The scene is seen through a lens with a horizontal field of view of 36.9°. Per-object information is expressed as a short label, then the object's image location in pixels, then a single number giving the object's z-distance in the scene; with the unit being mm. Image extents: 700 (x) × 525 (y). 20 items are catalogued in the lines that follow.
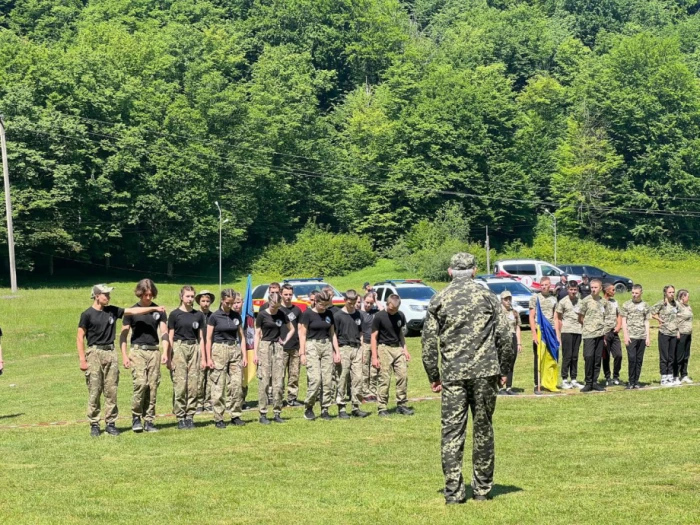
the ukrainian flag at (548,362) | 19328
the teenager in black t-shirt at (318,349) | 16016
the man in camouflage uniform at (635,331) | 19297
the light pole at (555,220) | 84838
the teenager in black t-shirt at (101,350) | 14398
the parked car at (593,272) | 53681
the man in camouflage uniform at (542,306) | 19484
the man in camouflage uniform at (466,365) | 9570
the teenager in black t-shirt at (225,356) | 15227
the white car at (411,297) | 35094
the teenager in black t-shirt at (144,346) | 14612
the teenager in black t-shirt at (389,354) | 16203
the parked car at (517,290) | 36125
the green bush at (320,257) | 85500
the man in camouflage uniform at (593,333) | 19141
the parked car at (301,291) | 36312
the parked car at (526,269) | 47953
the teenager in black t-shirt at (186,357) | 15250
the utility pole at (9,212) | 46969
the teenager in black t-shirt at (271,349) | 15961
